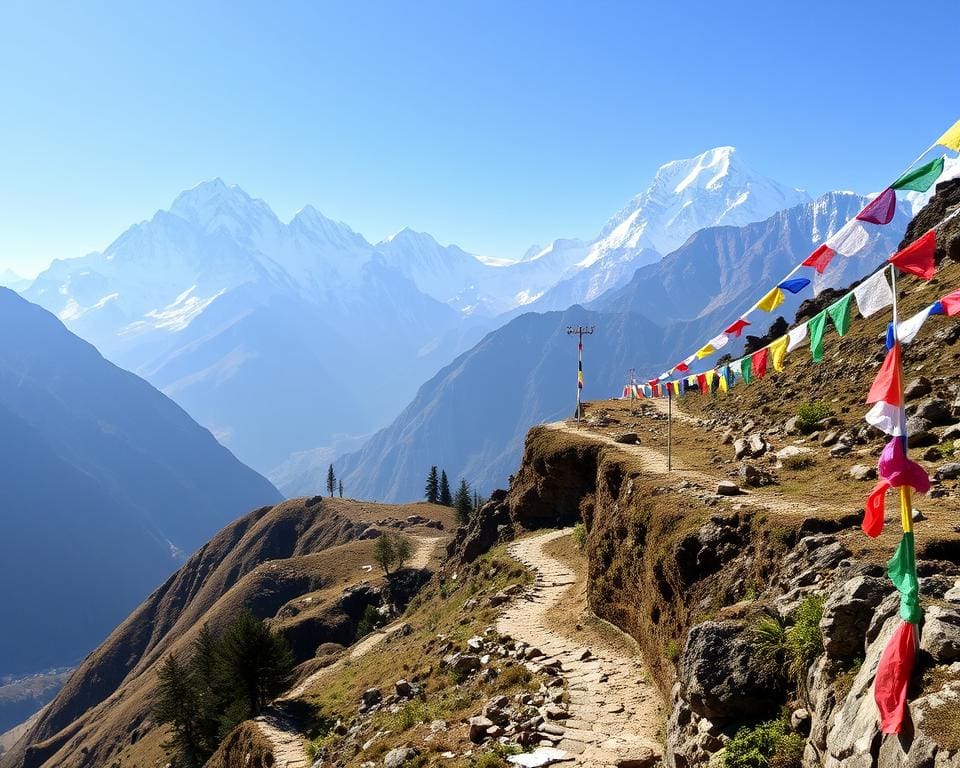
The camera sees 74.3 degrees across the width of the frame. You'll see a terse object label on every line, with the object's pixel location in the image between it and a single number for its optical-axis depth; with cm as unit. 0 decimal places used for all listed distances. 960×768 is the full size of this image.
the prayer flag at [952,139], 980
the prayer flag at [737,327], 2160
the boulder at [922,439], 2036
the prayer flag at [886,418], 908
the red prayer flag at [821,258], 1449
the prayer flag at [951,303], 986
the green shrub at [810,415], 2888
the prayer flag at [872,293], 1148
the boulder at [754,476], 2267
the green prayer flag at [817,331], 1395
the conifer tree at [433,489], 16616
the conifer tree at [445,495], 16365
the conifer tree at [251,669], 3981
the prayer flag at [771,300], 1750
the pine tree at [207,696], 4709
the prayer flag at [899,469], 881
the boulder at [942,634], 795
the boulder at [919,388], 2352
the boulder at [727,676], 1116
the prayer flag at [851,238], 1302
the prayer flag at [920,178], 1042
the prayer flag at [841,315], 1316
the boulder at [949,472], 1711
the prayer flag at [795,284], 1661
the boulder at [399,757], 1748
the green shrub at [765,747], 997
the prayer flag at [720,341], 2252
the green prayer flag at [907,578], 821
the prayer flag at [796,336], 1507
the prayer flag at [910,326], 1016
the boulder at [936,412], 2112
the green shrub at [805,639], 1050
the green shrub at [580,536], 3781
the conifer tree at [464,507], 10160
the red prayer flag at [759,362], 1952
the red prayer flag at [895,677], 761
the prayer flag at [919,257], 957
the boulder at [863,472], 2009
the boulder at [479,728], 1697
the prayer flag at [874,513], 974
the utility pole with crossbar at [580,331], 6040
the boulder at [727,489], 2131
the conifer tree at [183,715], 5097
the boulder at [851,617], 952
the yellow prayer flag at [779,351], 1688
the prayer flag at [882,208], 1090
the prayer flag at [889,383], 912
